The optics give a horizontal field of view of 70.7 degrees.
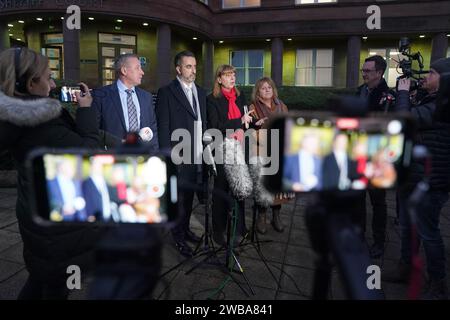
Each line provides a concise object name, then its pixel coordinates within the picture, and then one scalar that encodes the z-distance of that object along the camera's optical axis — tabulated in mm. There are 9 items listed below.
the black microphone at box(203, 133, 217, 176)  3134
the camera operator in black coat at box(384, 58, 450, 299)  2762
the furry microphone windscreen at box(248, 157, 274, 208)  3598
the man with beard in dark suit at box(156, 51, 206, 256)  3730
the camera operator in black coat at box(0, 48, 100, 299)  1734
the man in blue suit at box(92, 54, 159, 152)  3361
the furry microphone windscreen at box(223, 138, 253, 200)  3232
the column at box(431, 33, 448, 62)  17625
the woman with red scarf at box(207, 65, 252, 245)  3828
